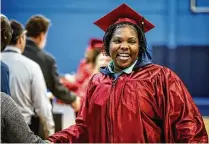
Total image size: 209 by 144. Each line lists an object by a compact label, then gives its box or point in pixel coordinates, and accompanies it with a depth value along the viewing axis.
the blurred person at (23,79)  4.55
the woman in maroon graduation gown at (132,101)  3.04
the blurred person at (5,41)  3.58
